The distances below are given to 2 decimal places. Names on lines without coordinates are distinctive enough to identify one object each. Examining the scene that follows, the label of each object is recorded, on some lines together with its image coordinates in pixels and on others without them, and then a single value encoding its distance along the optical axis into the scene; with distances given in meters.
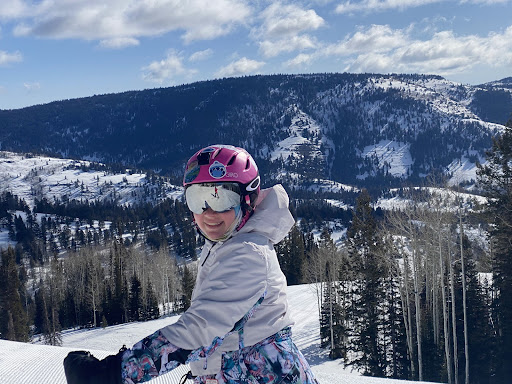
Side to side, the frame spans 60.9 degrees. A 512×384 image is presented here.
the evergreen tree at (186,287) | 44.29
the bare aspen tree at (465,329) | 20.47
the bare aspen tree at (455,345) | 20.78
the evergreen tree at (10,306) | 37.19
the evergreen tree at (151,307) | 46.62
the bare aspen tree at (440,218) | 21.36
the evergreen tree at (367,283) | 26.53
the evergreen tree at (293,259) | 59.66
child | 1.83
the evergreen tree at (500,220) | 21.52
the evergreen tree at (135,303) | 47.16
